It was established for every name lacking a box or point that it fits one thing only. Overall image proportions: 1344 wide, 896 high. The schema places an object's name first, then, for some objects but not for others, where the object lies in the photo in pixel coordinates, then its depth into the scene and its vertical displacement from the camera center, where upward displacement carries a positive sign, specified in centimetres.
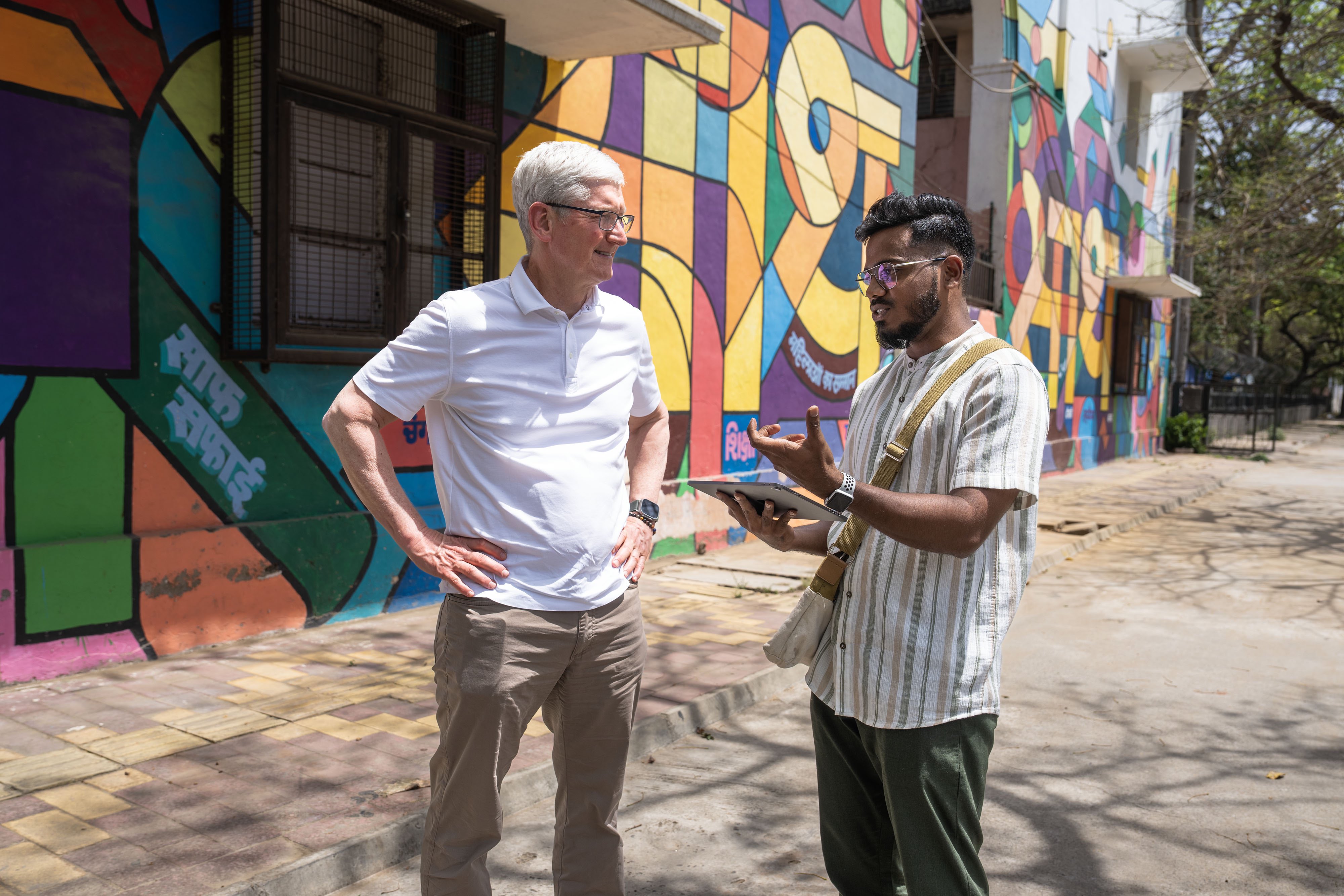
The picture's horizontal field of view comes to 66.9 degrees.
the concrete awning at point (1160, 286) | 1986 +222
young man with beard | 198 -39
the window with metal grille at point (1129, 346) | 2081 +103
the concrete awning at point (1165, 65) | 1794 +640
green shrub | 2403 -82
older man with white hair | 226 -31
